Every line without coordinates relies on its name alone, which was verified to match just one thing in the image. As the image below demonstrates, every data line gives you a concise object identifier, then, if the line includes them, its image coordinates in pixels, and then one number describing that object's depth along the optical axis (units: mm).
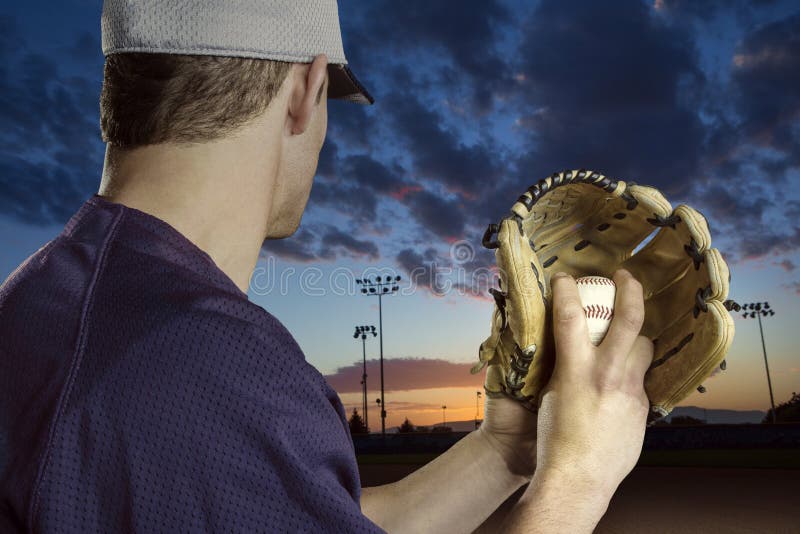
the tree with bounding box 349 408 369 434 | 52194
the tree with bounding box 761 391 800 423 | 44453
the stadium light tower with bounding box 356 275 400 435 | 39844
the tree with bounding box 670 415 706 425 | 40794
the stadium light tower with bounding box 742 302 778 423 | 43462
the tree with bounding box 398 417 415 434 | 55488
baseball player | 872
